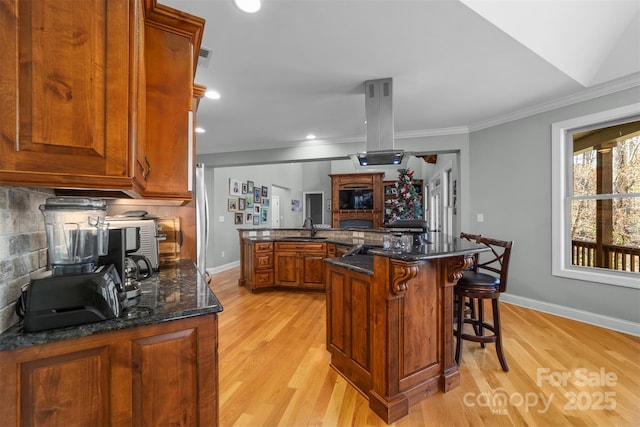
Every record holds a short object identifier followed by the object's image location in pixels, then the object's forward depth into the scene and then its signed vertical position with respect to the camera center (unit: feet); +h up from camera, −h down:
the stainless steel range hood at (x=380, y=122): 8.50 +2.94
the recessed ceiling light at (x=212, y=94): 9.25 +4.12
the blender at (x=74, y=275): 2.79 -0.70
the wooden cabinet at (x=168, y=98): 4.14 +1.79
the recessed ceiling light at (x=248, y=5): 5.27 +4.09
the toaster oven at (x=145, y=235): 5.64 -0.47
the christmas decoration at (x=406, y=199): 21.41 +1.10
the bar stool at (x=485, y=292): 6.57 -1.95
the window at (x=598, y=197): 8.79 +0.53
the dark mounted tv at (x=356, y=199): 24.52 +1.27
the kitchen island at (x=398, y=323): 5.12 -2.28
